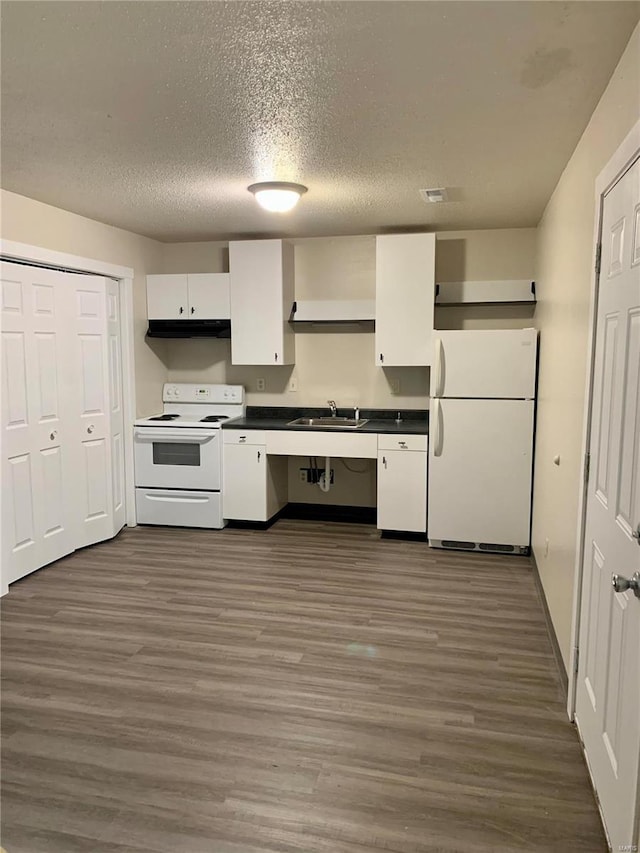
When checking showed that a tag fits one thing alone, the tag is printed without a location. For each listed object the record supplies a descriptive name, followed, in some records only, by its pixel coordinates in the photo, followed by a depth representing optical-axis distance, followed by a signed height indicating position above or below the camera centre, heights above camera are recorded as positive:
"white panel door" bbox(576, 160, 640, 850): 1.68 -0.51
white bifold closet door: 3.86 -0.36
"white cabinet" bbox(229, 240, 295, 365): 5.05 +0.54
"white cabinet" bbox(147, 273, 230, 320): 5.23 +0.58
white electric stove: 5.05 -0.88
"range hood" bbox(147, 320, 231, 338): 5.25 +0.31
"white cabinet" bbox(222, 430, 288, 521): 5.01 -0.90
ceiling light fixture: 3.54 +0.99
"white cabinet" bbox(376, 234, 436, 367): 4.71 +0.53
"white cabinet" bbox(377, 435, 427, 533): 4.68 -0.88
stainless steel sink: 5.21 -0.48
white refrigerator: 4.35 -0.48
